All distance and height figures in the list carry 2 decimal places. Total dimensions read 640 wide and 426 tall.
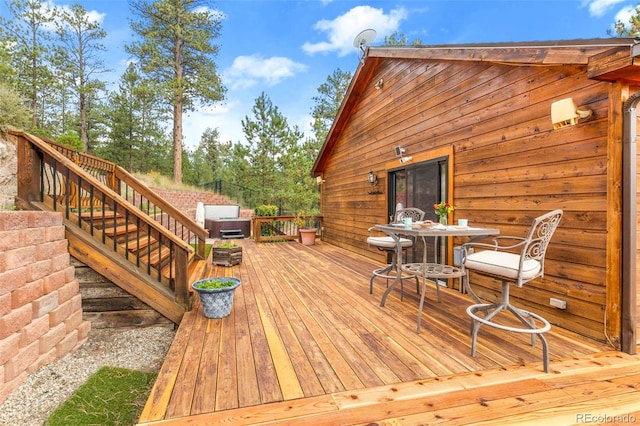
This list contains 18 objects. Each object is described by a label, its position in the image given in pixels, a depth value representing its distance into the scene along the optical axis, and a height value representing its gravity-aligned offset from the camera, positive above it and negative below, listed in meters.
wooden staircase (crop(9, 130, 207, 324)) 2.66 -0.34
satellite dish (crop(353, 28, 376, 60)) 5.65 +3.40
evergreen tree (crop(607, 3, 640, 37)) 8.23 +5.51
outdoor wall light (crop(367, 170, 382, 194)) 5.72 +0.48
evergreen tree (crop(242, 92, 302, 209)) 14.53 +3.23
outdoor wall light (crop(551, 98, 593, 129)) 2.26 +0.74
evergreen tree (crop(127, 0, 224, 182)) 11.34 +6.59
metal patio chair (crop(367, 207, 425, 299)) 3.37 -0.46
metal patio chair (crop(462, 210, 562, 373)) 1.86 -0.45
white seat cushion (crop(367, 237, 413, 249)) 3.35 -0.47
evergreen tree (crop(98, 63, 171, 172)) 16.00 +4.39
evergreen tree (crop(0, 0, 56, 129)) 10.98 +6.52
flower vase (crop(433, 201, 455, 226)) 2.92 -0.06
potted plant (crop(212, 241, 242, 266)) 4.68 -0.82
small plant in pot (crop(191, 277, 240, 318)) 2.55 -0.83
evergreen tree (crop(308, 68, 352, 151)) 16.00 +6.16
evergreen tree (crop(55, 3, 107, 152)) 12.16 +6.96
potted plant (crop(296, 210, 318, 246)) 7.66 -0.76
